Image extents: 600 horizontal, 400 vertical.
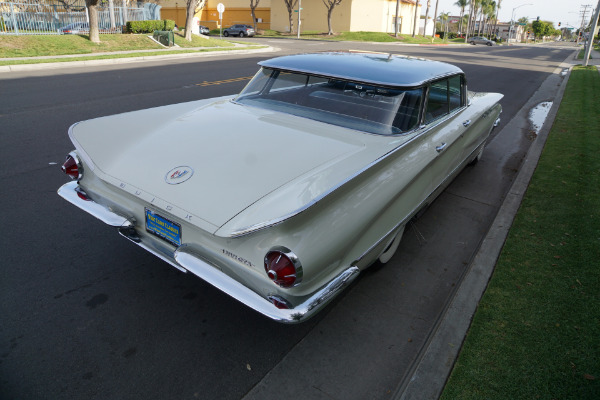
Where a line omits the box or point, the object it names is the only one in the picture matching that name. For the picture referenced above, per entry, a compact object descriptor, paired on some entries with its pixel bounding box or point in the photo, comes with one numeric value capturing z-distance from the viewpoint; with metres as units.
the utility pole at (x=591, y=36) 22.25
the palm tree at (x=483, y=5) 93.19
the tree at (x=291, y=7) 47.75
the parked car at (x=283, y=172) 2.33
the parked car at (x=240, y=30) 42.03
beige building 51.47
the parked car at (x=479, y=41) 66.34
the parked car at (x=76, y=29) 22.88
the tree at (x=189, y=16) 24.83
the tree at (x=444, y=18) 109.69
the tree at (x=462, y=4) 92.62
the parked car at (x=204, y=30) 40.44
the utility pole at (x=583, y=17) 116.25
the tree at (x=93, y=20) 19.81
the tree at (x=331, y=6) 46.44
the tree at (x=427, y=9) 64.74
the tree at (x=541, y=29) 124.25
